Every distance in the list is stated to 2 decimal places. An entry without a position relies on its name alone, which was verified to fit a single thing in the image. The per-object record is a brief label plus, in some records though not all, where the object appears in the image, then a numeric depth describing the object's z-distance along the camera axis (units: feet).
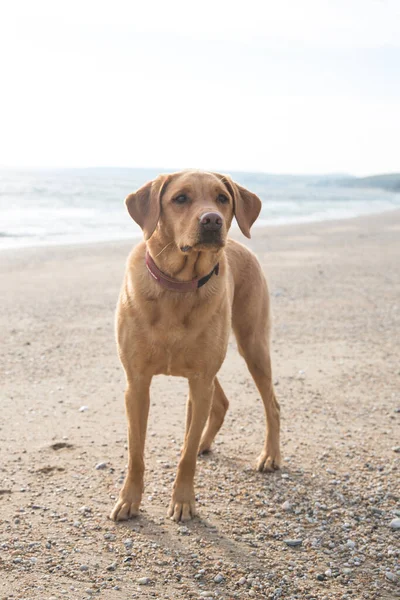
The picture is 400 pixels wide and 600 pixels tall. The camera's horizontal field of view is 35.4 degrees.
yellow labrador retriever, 11.14
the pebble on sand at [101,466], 13.65
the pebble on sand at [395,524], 11.46
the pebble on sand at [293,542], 10.89
